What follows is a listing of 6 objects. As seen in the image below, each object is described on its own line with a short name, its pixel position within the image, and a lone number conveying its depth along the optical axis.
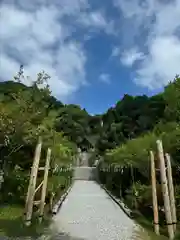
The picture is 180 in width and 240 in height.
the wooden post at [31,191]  3.83
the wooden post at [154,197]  3.66
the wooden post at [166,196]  3.37
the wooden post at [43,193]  4.24
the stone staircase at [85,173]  19.20
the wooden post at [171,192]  3.49
